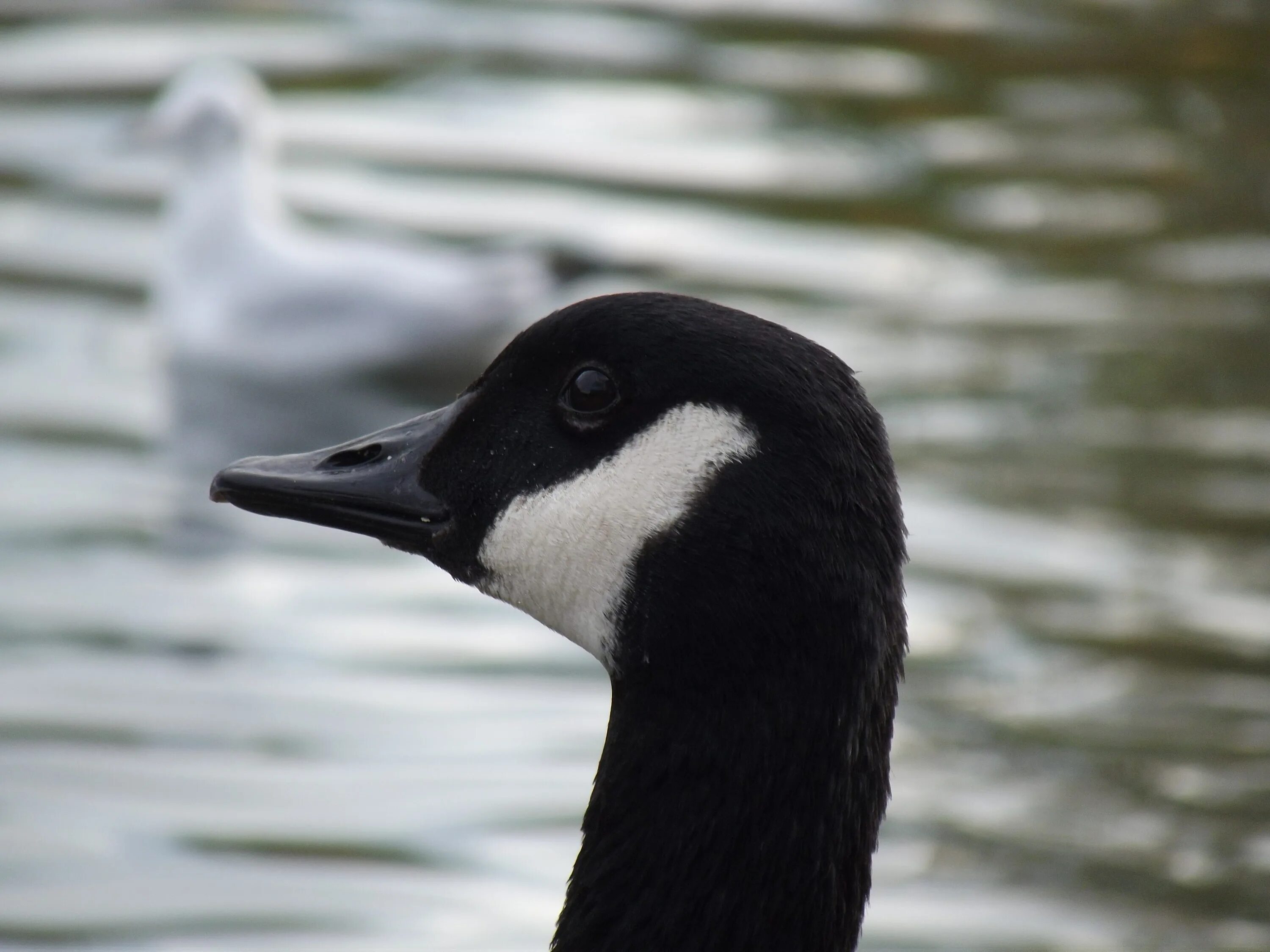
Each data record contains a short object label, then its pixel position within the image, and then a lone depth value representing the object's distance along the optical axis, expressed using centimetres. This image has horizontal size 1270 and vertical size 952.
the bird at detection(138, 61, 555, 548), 1752
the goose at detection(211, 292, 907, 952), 604
